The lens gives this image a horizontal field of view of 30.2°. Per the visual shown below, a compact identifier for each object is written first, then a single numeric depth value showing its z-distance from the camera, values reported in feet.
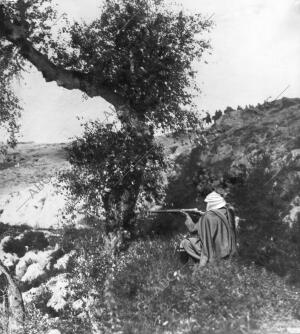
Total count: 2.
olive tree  66.28
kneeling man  40.88
